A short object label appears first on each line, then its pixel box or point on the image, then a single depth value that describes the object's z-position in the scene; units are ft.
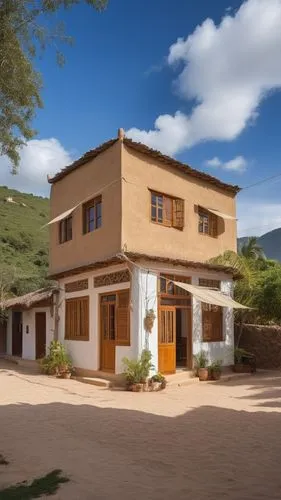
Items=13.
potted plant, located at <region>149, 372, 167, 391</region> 40.65
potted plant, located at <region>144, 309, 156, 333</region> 42.27
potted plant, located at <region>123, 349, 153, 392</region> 40.39
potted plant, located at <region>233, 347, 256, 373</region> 50.70
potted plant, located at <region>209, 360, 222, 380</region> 46.73
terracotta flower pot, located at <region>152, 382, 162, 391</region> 40.60
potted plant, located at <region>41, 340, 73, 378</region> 49.32
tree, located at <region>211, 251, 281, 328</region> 52.03
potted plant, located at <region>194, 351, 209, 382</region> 46.24
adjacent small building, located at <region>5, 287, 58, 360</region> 57.41
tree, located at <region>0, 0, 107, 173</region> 22.56
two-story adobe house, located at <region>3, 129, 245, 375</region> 43.98
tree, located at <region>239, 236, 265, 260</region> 87.19
